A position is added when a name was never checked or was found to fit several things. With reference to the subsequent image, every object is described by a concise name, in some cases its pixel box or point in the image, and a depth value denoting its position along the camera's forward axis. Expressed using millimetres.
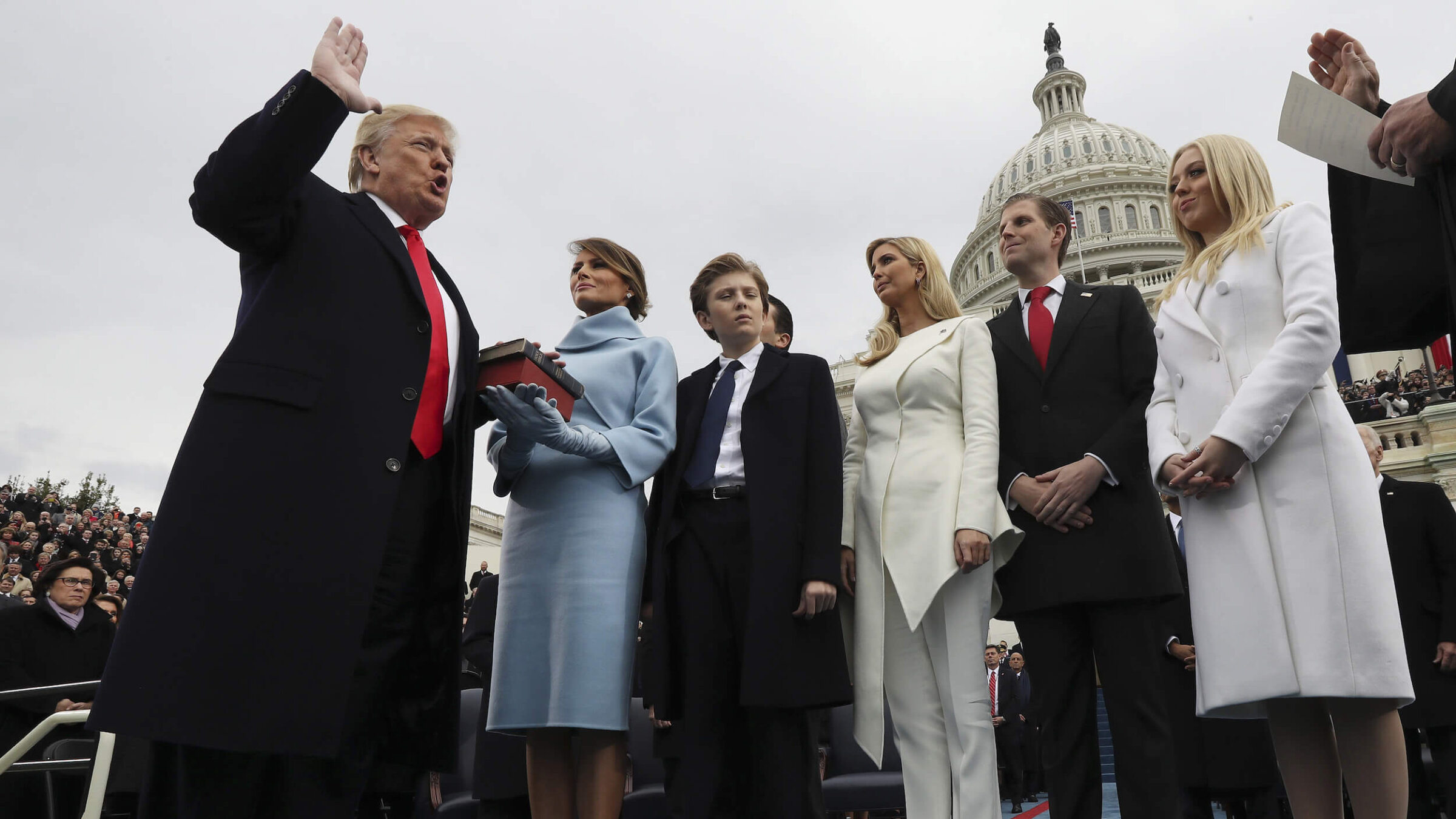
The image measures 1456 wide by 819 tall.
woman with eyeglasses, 4680
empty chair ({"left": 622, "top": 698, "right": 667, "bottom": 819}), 4359
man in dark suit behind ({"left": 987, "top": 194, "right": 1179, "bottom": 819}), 2266
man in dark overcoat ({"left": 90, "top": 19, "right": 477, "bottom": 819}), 1438
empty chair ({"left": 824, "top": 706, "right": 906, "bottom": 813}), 3674
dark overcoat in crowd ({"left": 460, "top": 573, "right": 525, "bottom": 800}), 3320
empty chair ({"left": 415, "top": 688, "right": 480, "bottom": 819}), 3949
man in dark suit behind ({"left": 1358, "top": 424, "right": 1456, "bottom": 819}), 3770
